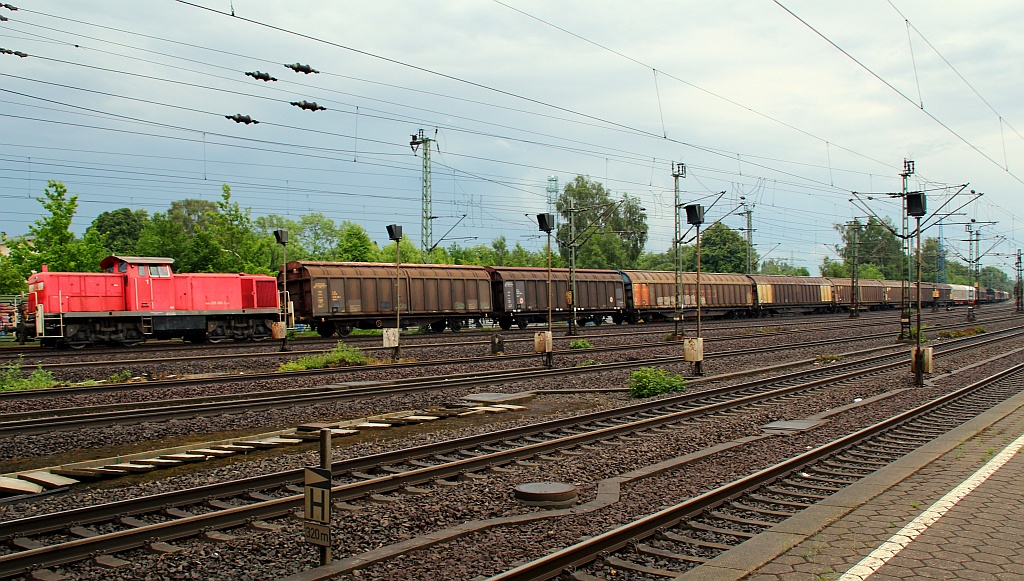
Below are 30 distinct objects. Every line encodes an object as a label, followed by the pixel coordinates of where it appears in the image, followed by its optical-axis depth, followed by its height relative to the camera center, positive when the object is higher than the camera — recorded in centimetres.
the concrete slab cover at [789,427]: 1222 -228
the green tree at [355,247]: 5972 +433
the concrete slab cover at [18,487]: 826 -197
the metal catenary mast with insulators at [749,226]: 6532 +592
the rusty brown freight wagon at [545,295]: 4350 +0
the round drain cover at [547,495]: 774 -208
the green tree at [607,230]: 8931 +835
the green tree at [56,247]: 4122 +345
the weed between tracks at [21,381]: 1717 -170
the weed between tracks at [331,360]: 2169 -177
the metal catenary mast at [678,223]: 2638 +252
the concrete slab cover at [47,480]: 853 -198
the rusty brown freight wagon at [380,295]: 3547 +23
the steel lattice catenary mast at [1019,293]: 8626 -121
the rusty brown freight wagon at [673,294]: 5253 -13
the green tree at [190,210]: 11700 +1498
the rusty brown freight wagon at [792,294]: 6488 -45
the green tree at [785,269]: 13955 +402
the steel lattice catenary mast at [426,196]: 4669 +639
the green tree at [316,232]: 10162 +947
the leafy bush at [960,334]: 3734 -251
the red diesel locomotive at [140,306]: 2872 -1
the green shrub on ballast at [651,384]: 1667 -205
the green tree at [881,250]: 12725 +737
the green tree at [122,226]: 10369 +1157
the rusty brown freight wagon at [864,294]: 7788 -66
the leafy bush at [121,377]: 1864 -179
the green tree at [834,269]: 12072 +311
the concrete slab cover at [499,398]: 1579 -216
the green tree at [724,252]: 9994 +527
